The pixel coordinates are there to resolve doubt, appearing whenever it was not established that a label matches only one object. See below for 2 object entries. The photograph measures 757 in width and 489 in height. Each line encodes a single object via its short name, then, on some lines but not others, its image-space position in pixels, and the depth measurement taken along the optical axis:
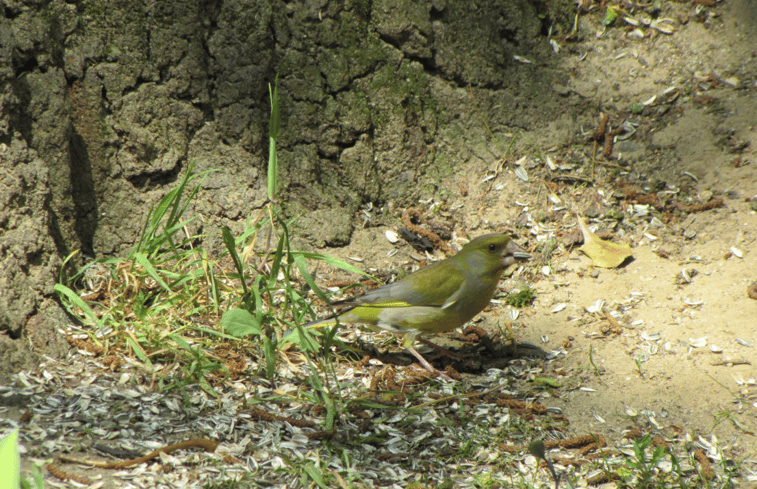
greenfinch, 7.79
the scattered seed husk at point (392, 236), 9.75
